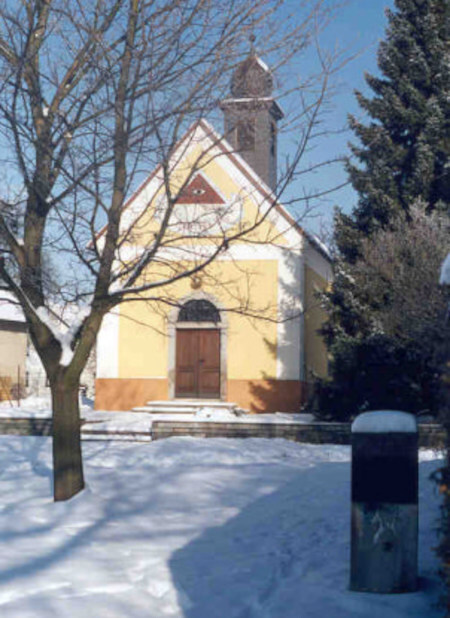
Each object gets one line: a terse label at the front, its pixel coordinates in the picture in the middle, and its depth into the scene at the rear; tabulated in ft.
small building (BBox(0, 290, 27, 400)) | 103.86
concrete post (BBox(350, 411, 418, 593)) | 17.94
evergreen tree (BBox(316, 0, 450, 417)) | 59.77
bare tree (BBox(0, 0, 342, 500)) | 28.17
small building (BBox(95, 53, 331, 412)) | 71.72
